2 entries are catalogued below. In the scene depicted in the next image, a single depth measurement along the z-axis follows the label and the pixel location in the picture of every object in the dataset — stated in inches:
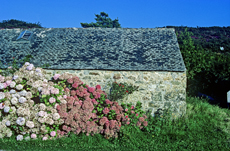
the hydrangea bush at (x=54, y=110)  295.4
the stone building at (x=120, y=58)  374.3
